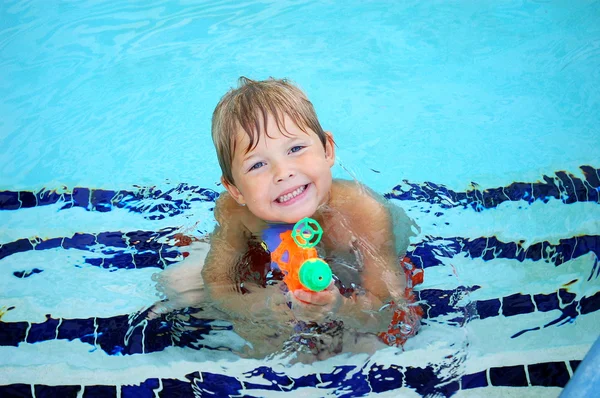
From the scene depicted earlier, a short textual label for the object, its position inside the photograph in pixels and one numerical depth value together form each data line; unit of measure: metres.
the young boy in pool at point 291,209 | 2.43
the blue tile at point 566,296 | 2.78
